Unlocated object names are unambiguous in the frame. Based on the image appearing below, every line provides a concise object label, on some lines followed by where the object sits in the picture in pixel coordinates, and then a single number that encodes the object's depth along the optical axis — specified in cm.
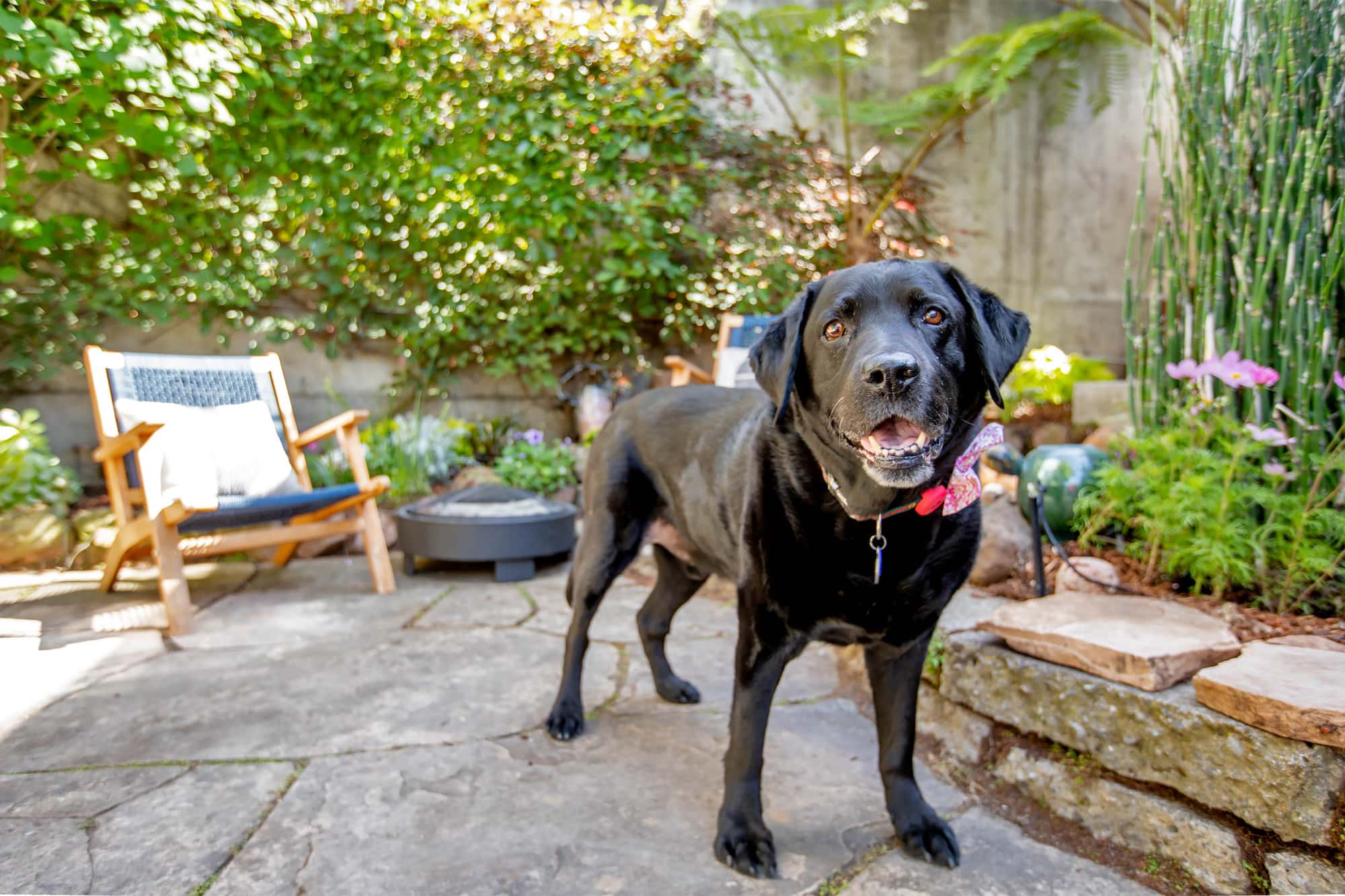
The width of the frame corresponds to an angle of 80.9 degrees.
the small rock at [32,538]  365
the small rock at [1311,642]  167
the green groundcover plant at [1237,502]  190
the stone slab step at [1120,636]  160
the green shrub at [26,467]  369
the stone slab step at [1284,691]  131
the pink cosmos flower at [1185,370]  209
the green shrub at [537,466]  441
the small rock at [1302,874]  131
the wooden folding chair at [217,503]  293
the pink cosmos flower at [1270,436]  190
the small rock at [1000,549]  263
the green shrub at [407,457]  440
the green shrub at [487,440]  487
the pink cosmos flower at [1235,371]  197
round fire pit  361
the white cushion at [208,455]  295
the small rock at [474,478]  451
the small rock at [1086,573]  220
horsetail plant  198
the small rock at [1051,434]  409
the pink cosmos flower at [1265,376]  195
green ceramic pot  263
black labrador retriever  132
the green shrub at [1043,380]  426
